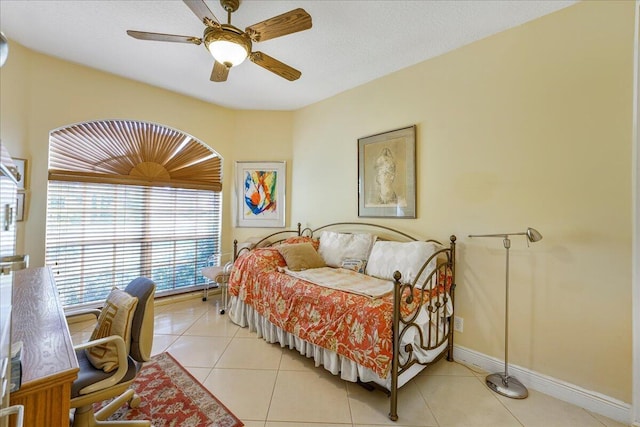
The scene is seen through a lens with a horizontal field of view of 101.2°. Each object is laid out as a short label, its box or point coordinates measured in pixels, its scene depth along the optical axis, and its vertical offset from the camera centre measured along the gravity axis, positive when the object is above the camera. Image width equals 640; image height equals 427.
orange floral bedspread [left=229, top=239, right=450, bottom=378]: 1.63 -0.71
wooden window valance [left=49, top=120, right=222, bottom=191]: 2.83 +0.71
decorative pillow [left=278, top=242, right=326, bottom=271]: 2.71 -0.42
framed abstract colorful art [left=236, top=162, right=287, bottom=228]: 3.93 +0.36
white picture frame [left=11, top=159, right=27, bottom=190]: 2.42 +0.40
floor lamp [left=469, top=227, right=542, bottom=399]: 1.84 -1.20
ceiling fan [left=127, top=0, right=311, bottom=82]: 1.58 +1.17
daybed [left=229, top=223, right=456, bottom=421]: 1.67 -0.64
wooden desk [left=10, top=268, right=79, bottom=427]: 0.80 -0.51
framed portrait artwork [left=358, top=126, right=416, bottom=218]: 2.64 +0.47
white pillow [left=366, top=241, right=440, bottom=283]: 2.20 -0.36
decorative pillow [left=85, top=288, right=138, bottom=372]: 1.35 -0.62
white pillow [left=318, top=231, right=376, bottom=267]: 2.78 -0.32
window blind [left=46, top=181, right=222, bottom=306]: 2.83 -0.27
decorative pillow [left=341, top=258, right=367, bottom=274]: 2.67 -0.49
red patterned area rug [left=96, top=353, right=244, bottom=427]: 1.59 -1.24
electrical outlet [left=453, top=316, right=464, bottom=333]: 2.28 -0.92
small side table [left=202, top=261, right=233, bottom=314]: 3.21 -0.74
